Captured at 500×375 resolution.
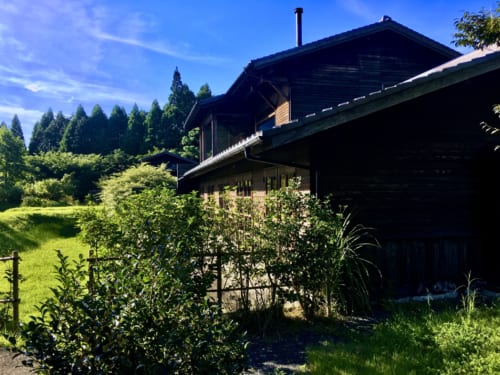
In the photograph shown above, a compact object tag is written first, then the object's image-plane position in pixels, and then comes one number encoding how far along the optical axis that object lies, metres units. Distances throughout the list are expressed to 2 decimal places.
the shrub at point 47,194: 29.89
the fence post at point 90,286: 2.50
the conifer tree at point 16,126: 74.12
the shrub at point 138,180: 20.31
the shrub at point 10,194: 31.17
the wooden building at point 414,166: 5.50
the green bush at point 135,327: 2.15
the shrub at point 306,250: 4.61
